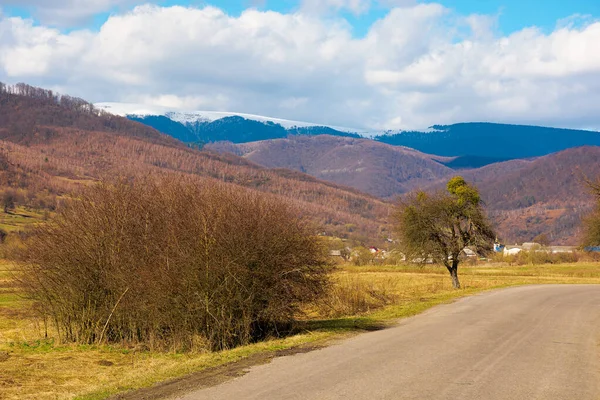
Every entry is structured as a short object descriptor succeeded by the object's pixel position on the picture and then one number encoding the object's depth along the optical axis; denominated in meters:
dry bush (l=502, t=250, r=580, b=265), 100.38
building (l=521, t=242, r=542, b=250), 173.10
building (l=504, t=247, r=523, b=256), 158.59
